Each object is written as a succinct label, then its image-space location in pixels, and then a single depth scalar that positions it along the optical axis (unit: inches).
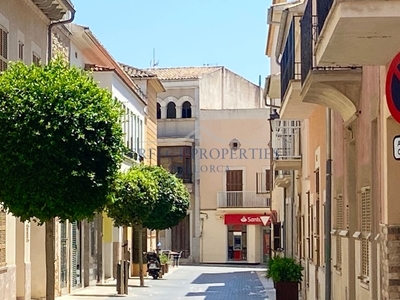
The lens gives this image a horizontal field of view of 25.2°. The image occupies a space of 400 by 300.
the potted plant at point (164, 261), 1658.6
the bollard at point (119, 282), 1074.9
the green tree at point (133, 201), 1183.6
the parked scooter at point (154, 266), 1492.4
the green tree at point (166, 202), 1446.9
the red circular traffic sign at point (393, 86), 271.2
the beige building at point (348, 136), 344.8
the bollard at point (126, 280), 1084.9
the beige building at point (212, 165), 2273.6
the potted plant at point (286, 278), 870.4
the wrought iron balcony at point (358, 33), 316.5
